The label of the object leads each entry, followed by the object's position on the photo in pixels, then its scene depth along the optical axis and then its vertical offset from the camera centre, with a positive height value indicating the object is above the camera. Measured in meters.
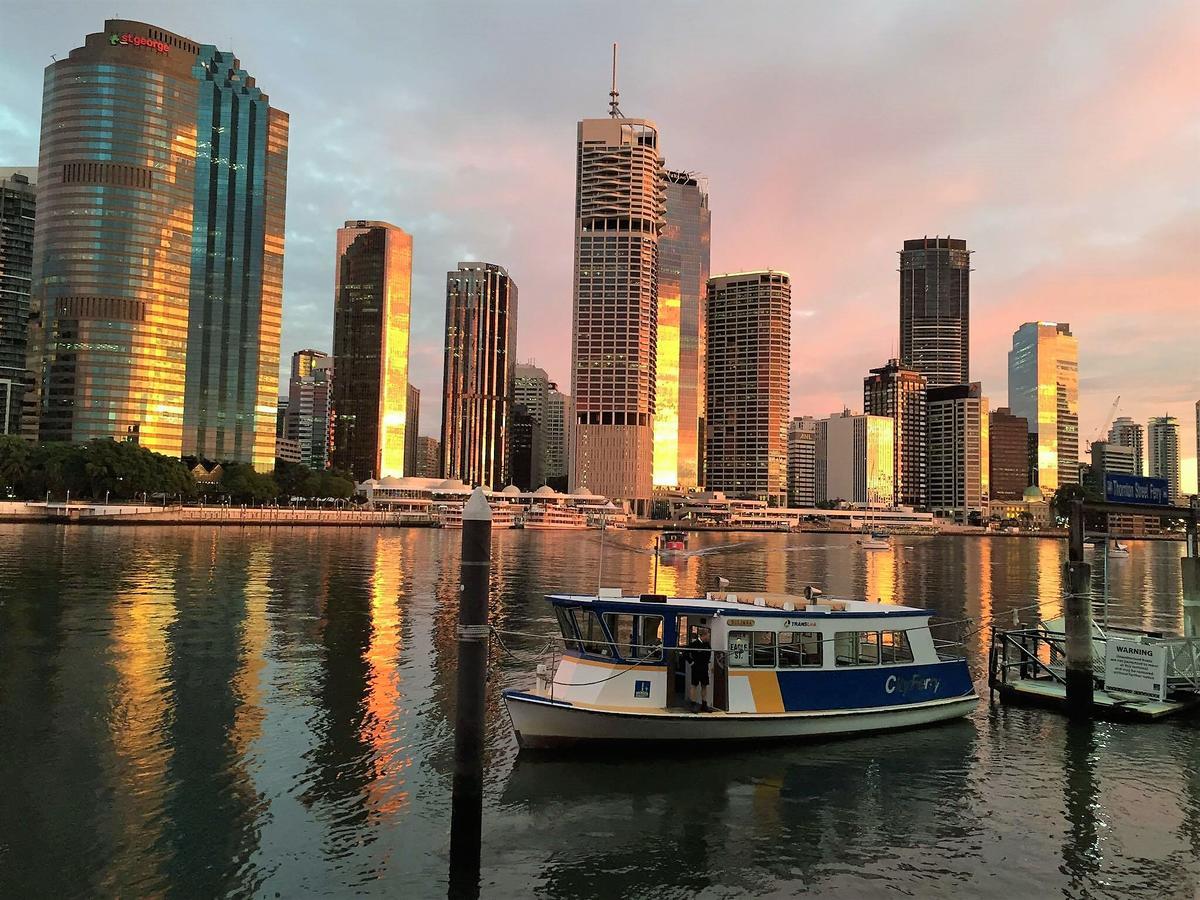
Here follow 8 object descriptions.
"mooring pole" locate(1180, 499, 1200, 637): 35.09 -3.08
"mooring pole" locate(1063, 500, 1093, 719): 30.45 -4.53
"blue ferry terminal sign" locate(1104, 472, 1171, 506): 34.97 +1.07
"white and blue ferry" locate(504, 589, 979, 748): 24.72 -5.28
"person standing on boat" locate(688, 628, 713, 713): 25.88 -4.83
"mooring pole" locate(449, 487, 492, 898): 17.70 -4.13
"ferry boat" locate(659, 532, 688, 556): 121.34 -5.59
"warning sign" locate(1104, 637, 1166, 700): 31.89 -5.95
